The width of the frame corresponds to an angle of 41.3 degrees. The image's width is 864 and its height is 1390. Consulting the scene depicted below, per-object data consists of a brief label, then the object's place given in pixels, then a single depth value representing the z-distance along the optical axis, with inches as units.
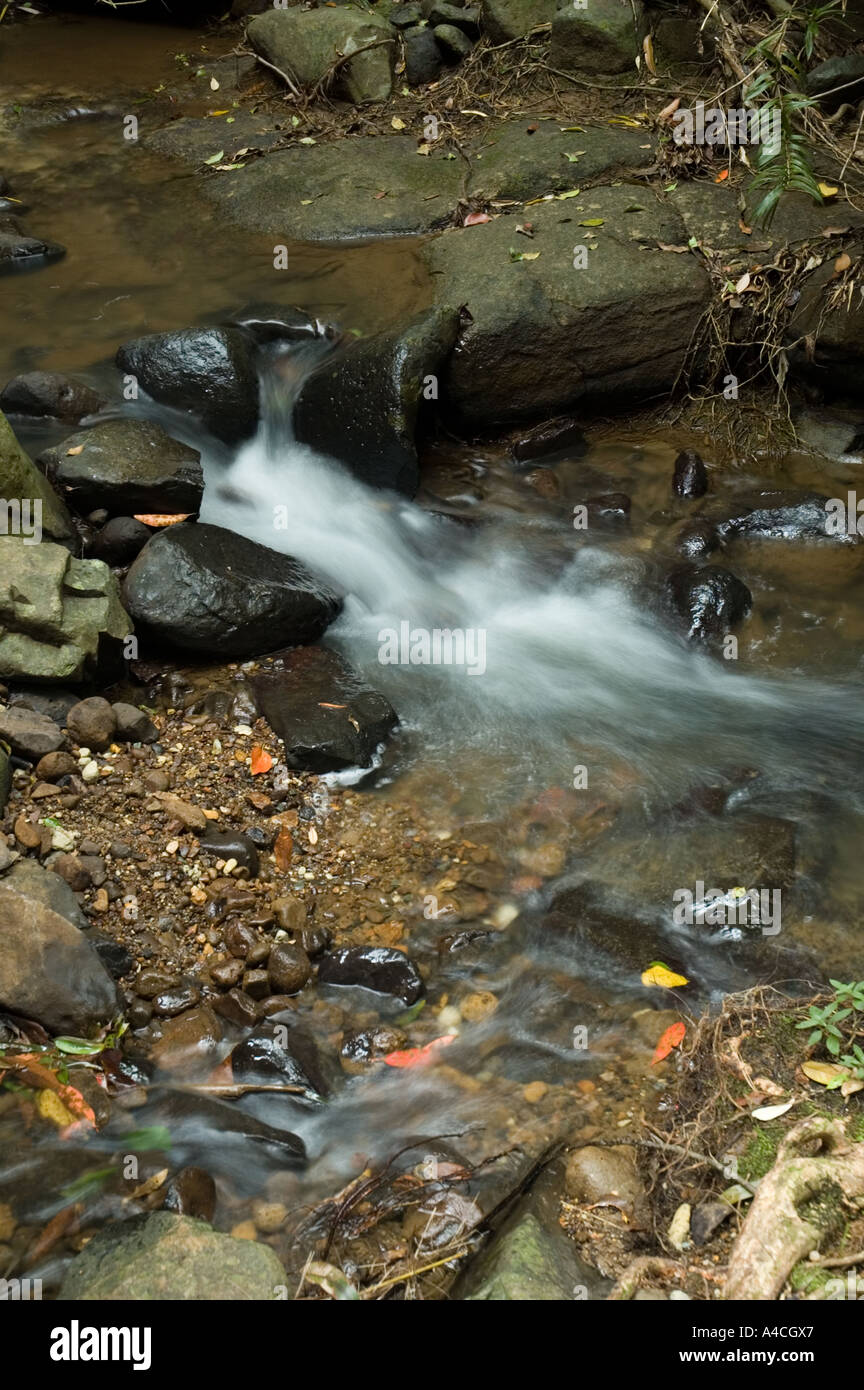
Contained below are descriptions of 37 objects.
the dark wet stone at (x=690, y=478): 264.8
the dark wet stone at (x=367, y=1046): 150.9
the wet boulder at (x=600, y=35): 355.9
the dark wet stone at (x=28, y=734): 184.1
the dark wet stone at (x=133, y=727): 195.6
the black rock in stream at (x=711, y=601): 234.4
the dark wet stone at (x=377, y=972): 160.1
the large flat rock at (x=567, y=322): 272.5
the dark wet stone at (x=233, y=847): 177.5
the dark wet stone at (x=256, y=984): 158.9
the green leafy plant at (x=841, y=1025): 134.6
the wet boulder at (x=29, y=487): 203.8
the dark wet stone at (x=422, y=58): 379.6
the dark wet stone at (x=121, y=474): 229.0
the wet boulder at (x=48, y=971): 144.3
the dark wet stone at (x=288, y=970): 159.9
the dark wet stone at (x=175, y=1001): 155.5
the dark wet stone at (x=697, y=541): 251.3
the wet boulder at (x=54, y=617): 192.2
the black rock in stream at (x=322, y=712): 197.0
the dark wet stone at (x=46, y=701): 193.2
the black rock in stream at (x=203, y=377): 266.5
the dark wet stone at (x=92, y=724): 190.5
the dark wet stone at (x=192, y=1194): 125.2
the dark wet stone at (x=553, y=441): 275.9
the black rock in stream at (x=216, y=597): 209.3
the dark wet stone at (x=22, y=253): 315.9
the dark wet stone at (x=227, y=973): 159.3
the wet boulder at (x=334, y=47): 377.7
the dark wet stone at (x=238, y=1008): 154.9
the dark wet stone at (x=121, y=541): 223.9
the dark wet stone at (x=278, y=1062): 145.6
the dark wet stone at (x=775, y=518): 253.4
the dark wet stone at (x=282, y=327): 286.4
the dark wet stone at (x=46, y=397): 255.1
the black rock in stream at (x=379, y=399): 258.1
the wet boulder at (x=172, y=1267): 108.1
